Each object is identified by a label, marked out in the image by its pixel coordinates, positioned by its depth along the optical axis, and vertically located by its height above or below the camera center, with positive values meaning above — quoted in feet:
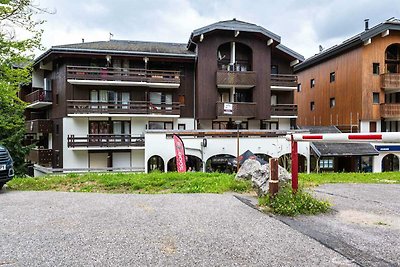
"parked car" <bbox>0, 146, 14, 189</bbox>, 26.71 -2.64
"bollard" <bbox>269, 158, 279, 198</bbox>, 19.53 -2.65
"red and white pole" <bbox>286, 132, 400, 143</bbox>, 15.01 -0.13
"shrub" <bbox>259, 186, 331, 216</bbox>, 18.42 -4.26
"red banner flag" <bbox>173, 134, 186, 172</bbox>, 55.52 -3.70
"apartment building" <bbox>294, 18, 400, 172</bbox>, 83.41 +14.15
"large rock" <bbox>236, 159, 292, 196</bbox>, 21.98 -3.14
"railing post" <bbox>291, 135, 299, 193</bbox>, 19.75 -2.00
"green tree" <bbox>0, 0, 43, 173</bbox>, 40.83 +12.53
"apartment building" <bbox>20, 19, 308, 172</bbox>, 74.79 +10.97
